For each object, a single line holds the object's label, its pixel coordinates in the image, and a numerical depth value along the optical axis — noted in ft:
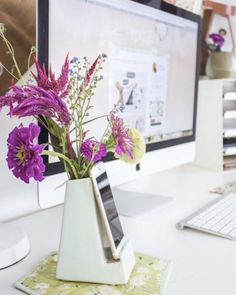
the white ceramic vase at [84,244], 1.72
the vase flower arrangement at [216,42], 4.88
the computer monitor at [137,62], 2.19
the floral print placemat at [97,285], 1.70
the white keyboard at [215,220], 2.48
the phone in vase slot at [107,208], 1.72
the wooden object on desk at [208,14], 5.06
